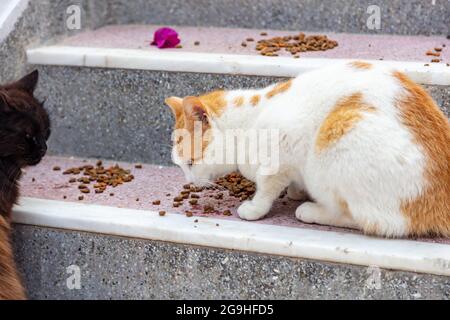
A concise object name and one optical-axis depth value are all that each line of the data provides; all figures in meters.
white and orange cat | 1.59
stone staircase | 1.60
